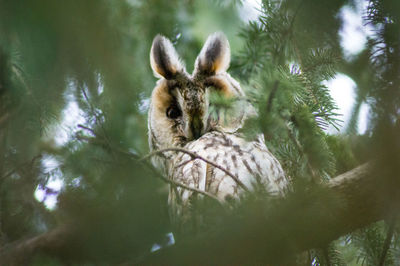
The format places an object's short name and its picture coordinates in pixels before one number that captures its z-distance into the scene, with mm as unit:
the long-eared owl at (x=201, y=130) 5621
